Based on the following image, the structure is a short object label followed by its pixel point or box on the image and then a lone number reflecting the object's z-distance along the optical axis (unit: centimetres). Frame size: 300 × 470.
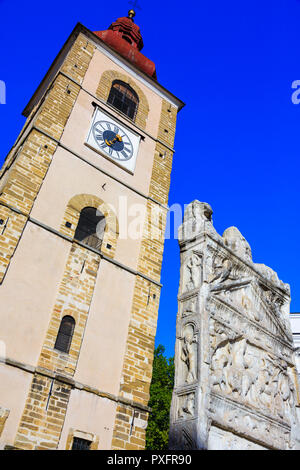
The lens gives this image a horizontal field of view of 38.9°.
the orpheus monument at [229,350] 819
